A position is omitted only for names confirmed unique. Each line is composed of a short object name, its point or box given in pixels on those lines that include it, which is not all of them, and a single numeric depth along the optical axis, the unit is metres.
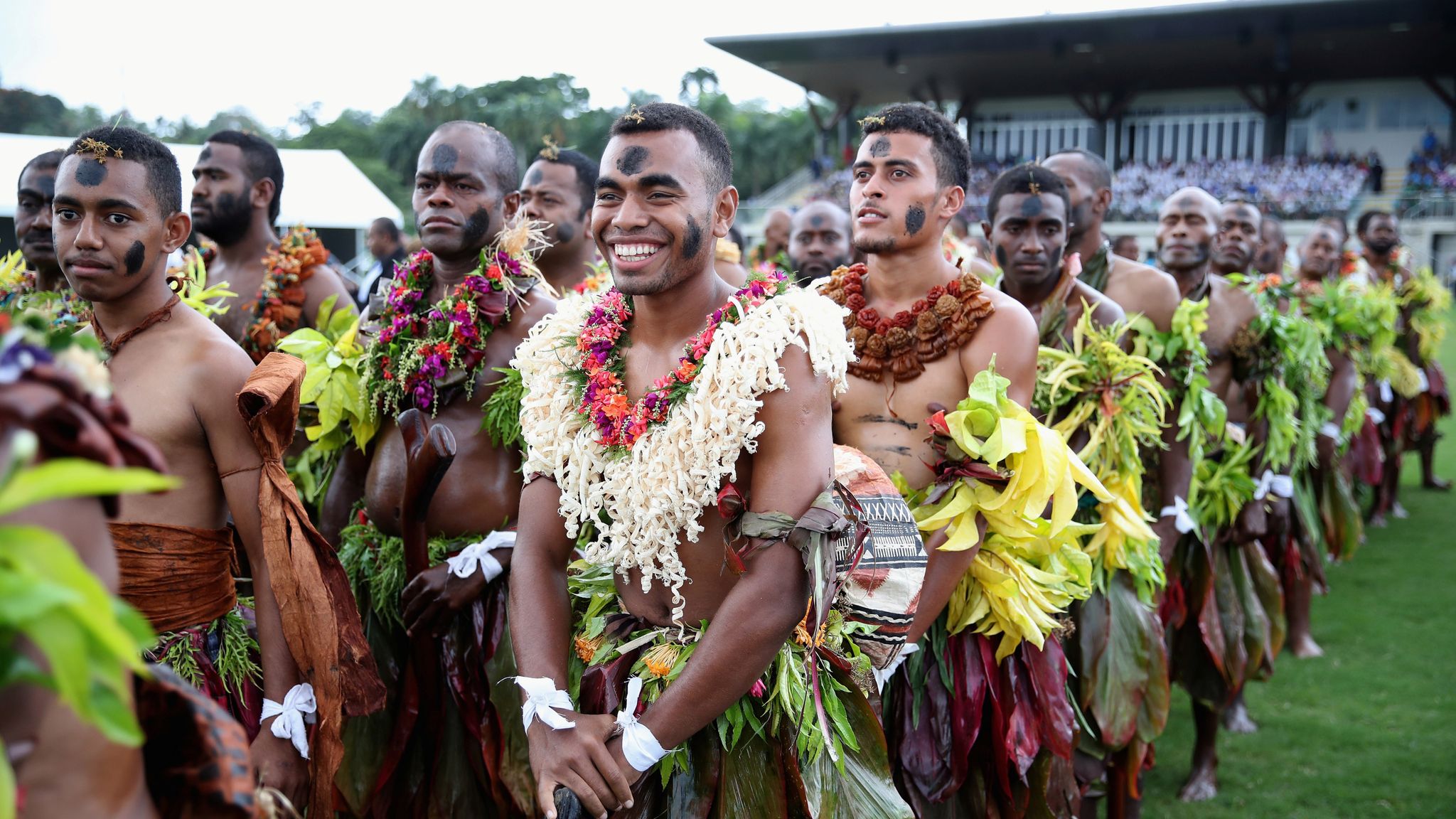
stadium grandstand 31.41
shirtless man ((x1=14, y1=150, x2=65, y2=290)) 4.68
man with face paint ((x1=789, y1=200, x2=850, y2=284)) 6.86
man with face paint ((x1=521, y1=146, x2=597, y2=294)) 5.27
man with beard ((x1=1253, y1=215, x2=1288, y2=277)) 9.70
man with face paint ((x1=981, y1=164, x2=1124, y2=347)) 4.44
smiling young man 2.46
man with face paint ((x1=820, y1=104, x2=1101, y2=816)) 3.48
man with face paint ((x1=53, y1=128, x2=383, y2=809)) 2.77
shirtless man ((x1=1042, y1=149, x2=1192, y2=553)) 4.95
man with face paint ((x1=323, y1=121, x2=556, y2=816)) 3.66
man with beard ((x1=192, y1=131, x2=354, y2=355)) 4.76
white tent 14.38
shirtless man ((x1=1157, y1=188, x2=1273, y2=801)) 5.63
